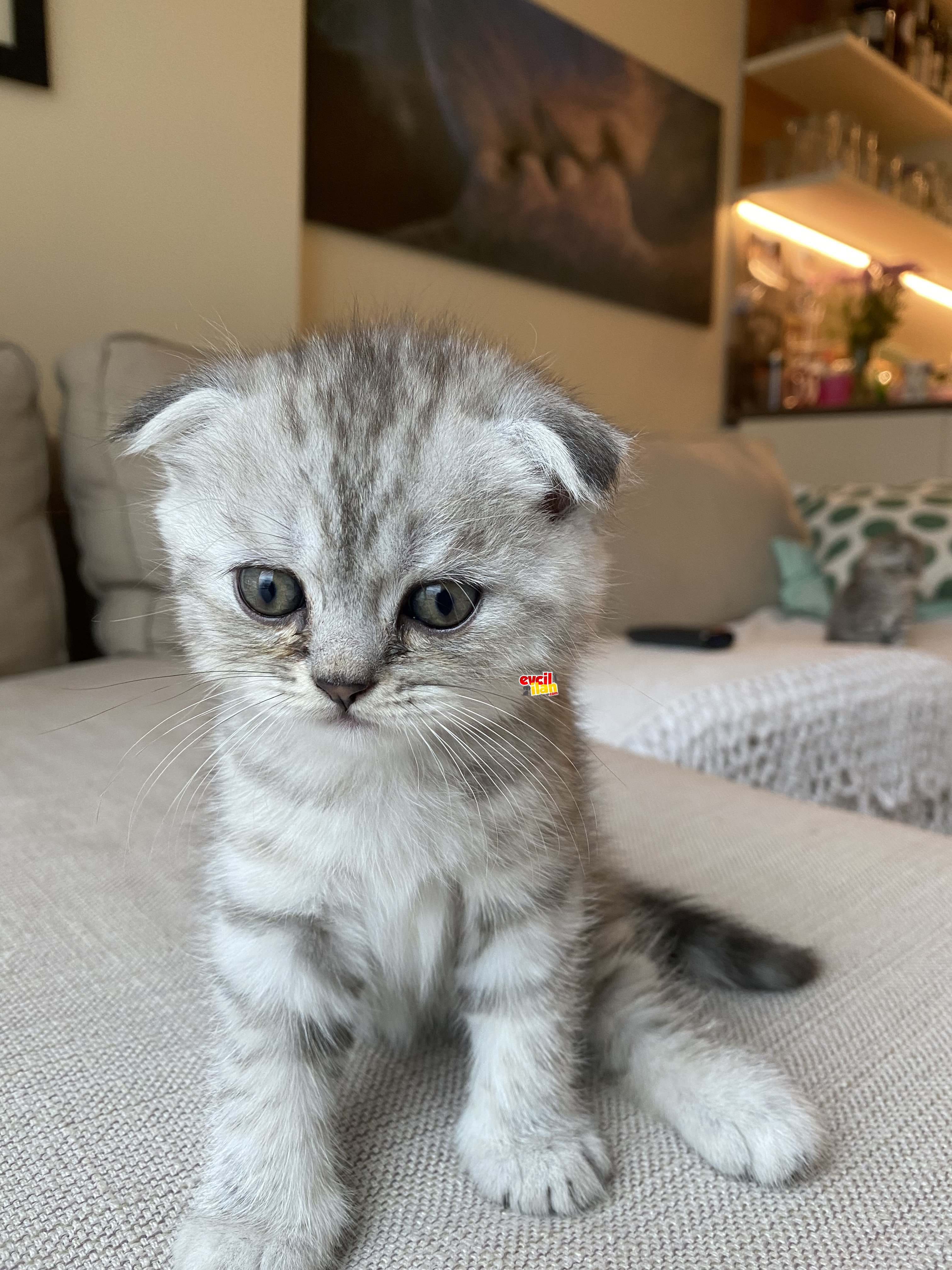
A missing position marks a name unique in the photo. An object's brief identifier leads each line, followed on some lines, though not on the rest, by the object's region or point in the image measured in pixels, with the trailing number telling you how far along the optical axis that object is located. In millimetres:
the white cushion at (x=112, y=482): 1415
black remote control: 1724
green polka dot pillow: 2199
